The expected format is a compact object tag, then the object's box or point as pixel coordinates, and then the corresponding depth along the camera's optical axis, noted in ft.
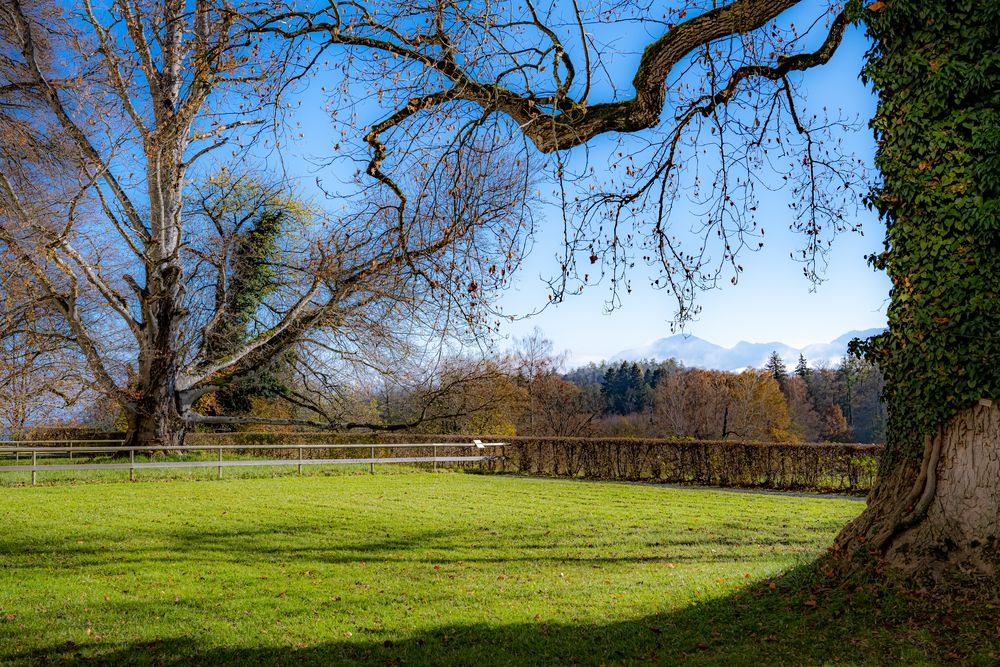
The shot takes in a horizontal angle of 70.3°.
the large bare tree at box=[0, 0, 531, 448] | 50.62
